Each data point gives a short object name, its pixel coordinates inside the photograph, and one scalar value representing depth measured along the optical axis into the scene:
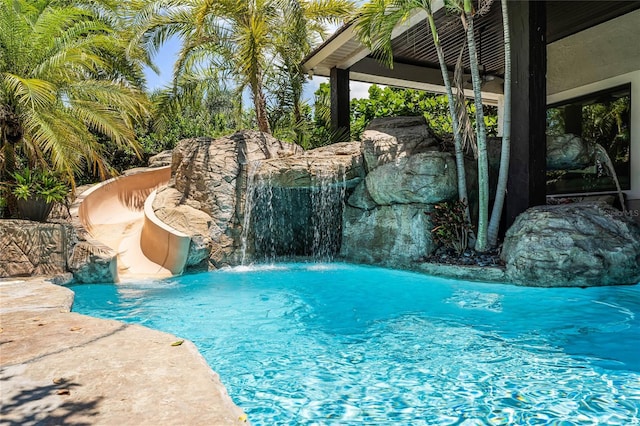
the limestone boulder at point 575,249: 6.59
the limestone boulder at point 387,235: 8.84
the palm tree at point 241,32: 11.73
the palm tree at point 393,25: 8.00
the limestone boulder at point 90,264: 7.94
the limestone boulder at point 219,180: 9.96
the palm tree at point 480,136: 7.61
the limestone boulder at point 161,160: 15.52
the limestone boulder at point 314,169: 9.77
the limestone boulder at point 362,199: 9.94
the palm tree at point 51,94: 7.99
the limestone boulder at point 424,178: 8.52
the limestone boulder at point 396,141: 9.22
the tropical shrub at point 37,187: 7.70
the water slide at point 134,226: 9.12
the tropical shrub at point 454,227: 8.32
